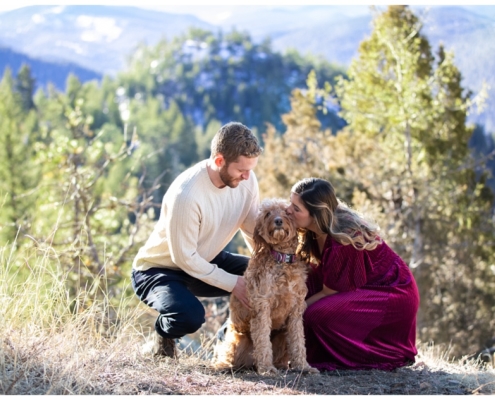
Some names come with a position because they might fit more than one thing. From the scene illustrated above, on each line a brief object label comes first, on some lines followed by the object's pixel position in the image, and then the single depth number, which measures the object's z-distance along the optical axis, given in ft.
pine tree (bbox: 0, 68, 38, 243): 75.51
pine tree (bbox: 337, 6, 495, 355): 54.24
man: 15.03
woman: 15.07
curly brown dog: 14.39
